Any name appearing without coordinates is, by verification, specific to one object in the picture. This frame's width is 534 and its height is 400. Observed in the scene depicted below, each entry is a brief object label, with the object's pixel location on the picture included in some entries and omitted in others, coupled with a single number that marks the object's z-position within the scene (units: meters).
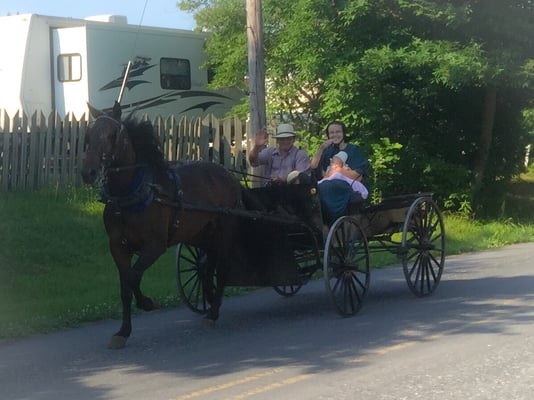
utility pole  14.55
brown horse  8.88
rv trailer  21.89
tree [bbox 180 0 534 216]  19.95
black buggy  10.41
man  11.05
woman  10.72
